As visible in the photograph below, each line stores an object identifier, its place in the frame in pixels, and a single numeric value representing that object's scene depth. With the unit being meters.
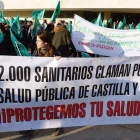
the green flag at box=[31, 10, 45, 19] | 9.60
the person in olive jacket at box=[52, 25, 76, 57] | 5.34
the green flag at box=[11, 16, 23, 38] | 8.99
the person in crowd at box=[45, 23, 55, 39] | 8.40
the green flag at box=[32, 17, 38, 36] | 8.50
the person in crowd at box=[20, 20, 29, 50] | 10.39
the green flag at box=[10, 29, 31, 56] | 4.22
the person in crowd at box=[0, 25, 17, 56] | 5.40
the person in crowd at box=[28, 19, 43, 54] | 8.21
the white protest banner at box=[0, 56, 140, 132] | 3.11
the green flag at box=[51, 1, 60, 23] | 8.44
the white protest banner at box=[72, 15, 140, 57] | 6.07
